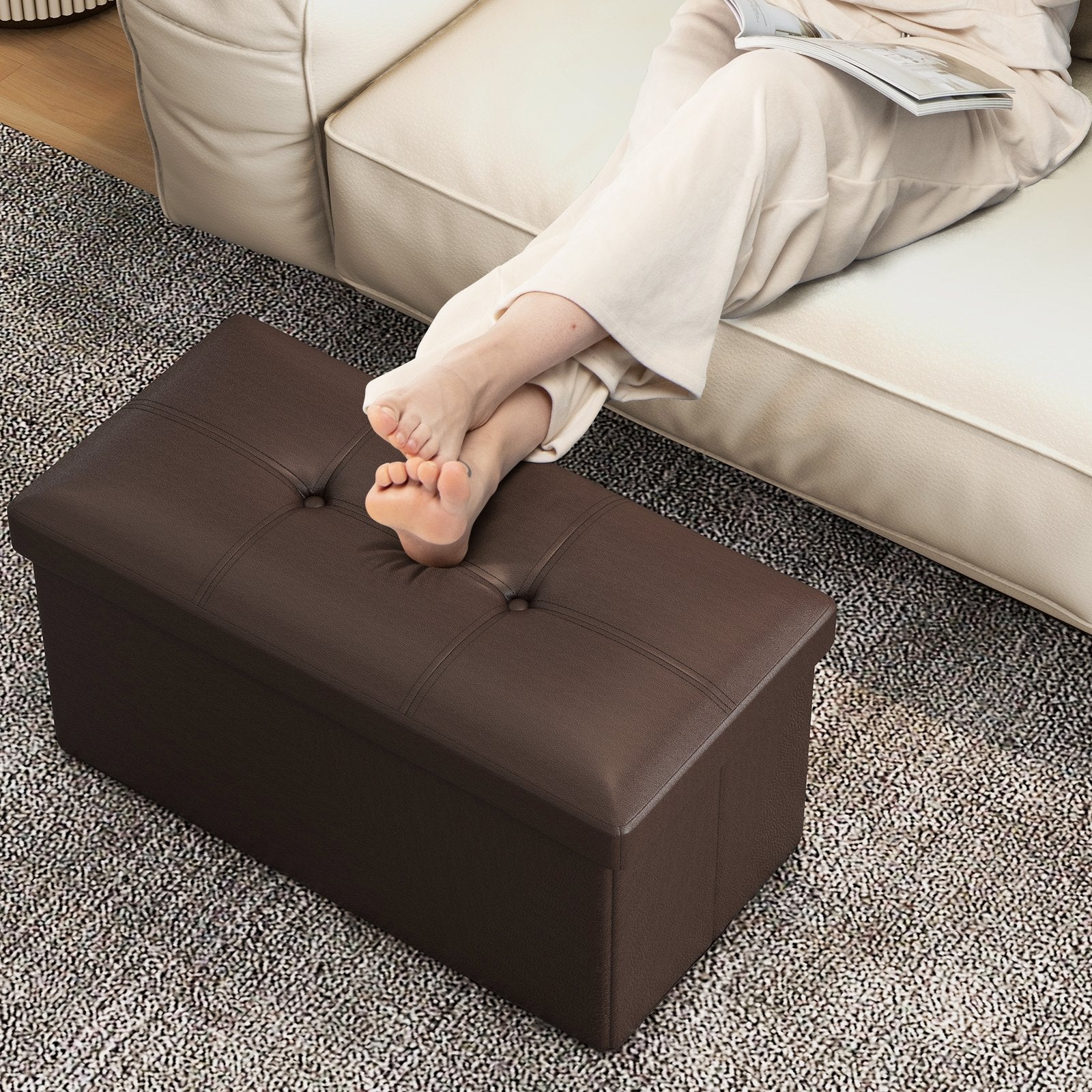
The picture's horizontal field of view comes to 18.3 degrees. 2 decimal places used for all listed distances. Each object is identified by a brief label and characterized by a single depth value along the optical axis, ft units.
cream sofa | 12.21
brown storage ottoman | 10.97
